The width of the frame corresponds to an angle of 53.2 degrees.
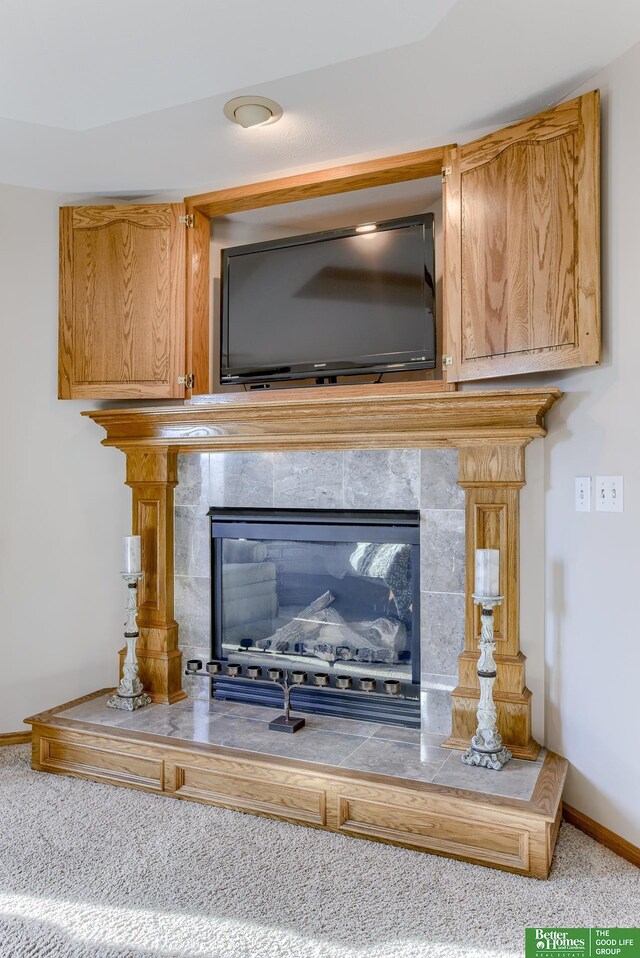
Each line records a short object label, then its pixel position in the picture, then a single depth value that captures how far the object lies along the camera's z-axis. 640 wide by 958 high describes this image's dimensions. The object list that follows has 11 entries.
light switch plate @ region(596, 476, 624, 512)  2.08
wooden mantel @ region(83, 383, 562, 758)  2.31
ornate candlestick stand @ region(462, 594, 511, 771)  2.21
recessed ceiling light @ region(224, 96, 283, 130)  2.19
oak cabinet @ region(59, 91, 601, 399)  2.12
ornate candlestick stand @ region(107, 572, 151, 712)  2.82
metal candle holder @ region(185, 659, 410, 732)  2.58
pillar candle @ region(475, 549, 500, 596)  2.22
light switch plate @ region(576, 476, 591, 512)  2.19
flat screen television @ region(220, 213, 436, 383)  2.53
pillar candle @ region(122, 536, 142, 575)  2.82
